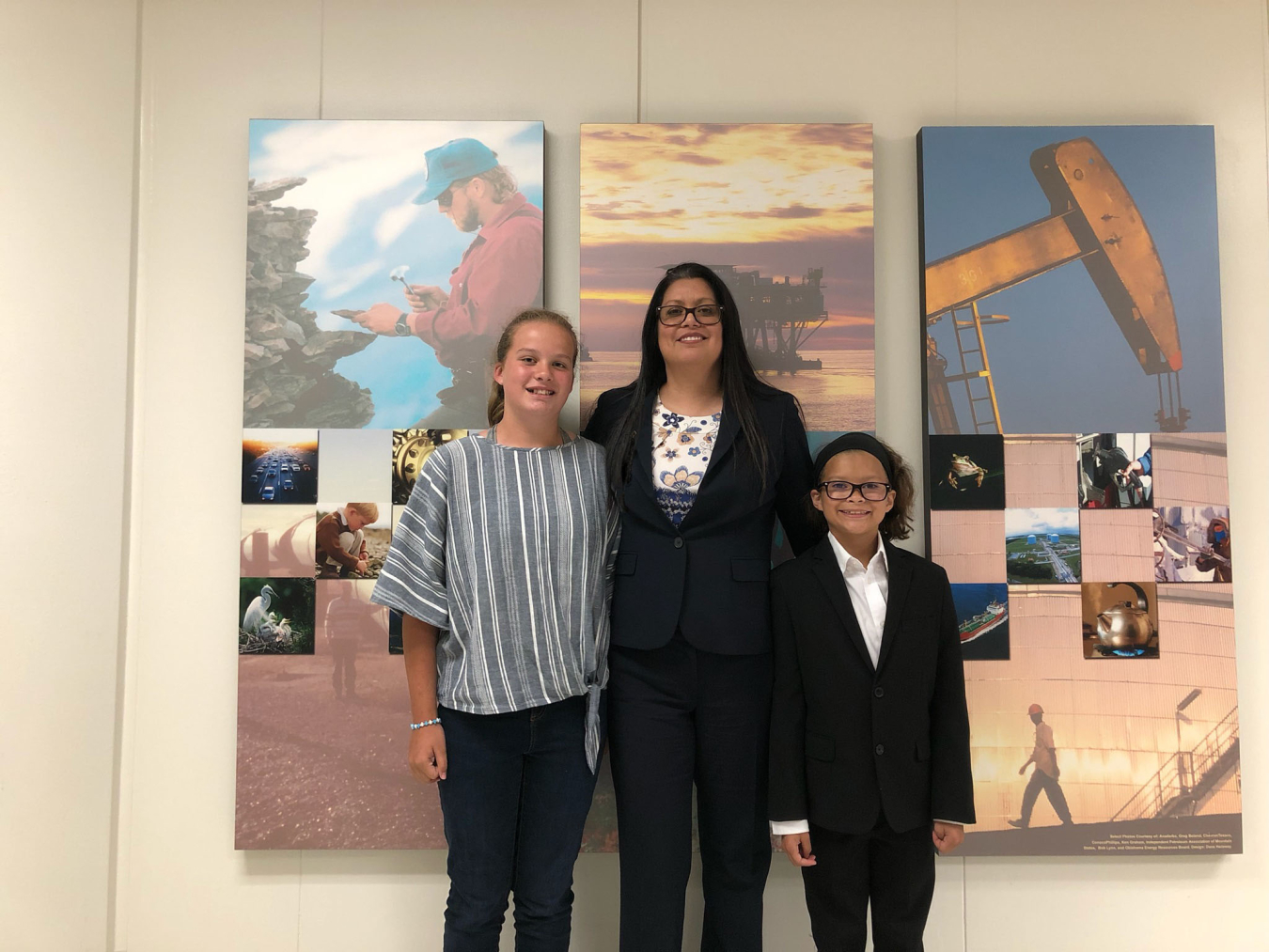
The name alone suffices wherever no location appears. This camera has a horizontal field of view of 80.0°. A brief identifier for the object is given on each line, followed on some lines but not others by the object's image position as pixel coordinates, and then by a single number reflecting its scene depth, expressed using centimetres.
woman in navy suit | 173
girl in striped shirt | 169
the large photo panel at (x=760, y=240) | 220
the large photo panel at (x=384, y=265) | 221
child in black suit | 165
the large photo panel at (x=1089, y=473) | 216
